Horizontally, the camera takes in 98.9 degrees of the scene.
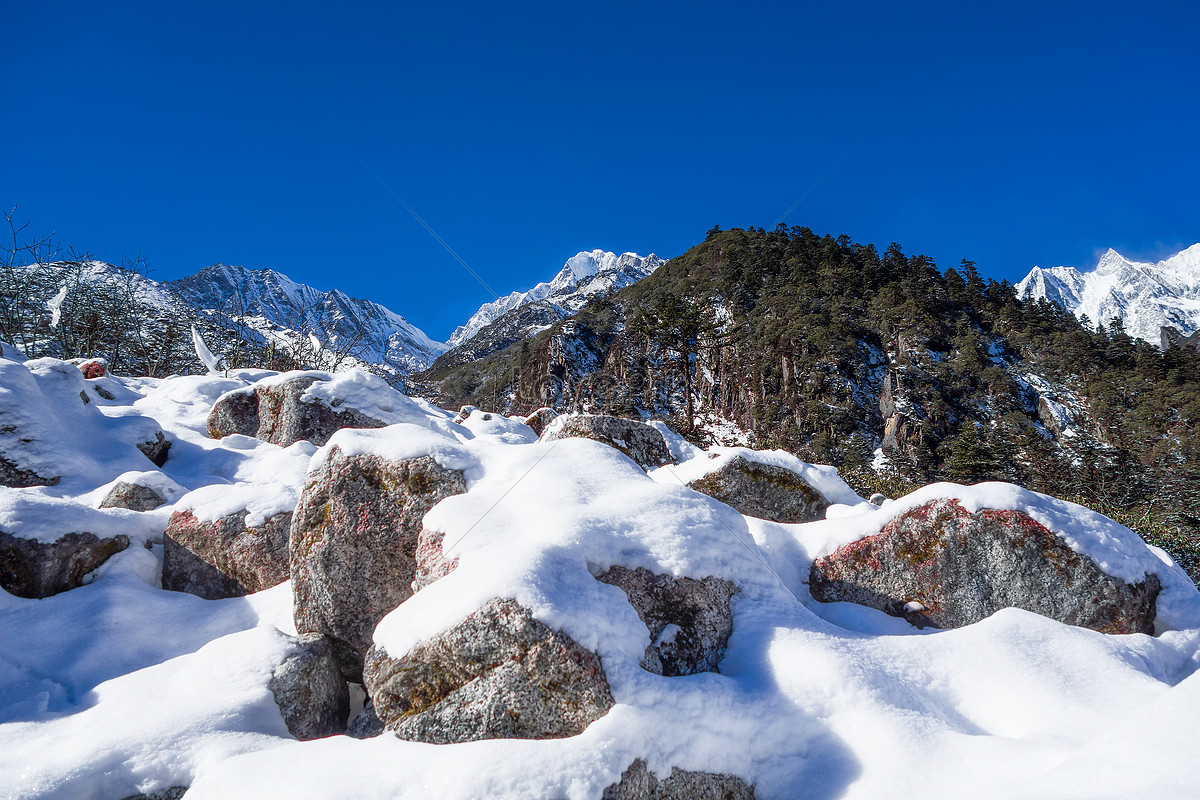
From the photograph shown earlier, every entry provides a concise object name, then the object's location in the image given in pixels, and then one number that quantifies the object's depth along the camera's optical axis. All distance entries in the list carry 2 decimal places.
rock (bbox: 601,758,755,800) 3.32
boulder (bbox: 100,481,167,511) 8.53
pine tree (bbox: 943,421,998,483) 32.06
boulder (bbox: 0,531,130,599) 6.25
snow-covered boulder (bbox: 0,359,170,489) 9.87
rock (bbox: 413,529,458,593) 4.96
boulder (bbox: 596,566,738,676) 4.66
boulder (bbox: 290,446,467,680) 5.90
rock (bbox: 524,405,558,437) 18.65
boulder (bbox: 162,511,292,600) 7.16
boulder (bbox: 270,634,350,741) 4.67
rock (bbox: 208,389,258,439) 14.30
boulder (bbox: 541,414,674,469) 11.05
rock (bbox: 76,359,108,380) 16.95
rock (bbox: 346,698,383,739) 4.46
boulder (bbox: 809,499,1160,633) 6.10
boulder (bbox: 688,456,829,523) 9.63
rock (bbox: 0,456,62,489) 9.57
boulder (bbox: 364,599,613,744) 3.72
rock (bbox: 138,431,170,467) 11.77
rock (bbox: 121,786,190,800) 3.66
